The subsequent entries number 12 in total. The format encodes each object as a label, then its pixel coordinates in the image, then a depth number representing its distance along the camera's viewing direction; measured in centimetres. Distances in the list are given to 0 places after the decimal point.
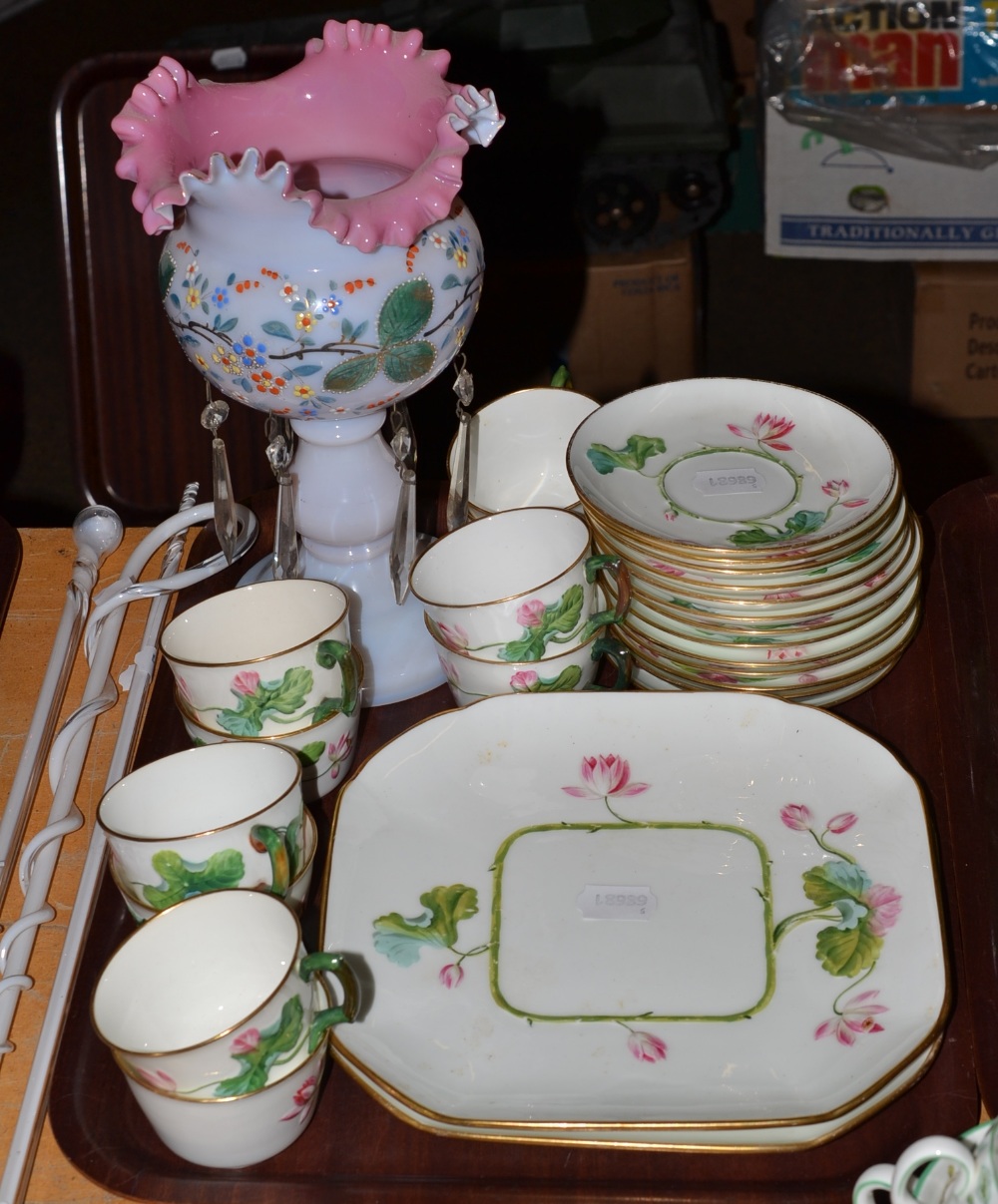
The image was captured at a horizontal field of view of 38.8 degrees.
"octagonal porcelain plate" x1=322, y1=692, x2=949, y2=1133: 72
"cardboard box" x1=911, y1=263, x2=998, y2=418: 204
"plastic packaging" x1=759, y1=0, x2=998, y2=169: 177
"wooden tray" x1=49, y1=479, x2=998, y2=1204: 69
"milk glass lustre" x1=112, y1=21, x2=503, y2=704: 76
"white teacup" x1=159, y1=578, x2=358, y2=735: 84
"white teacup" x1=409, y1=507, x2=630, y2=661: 87
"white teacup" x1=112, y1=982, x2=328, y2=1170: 66
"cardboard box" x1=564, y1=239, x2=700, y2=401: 201
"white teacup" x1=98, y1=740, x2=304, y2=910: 75
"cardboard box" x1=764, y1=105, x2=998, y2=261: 190
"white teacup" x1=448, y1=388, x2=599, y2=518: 106
